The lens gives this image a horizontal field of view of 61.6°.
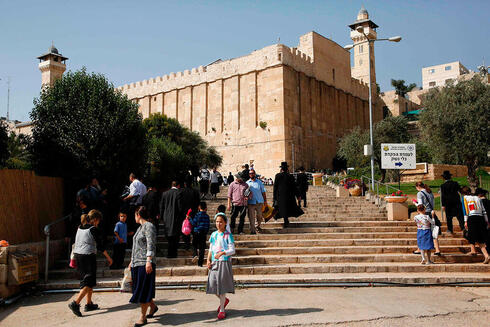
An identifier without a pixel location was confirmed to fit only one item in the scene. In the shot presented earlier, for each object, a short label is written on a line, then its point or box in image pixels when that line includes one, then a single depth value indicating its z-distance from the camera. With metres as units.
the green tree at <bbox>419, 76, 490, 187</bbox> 22.16
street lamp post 16.81
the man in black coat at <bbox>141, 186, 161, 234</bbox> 8.81
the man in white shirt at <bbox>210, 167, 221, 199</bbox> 17.55
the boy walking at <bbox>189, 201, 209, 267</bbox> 7.98
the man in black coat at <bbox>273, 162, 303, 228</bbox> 9.99
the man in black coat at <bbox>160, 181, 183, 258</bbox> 8.34
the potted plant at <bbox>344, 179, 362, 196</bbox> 16.47
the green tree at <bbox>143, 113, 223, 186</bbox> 22.88
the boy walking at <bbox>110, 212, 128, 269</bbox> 7.94
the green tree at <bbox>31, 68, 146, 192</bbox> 11.25
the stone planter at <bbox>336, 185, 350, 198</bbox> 16.98
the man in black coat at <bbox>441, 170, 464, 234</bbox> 9.70
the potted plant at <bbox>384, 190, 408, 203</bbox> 11.65
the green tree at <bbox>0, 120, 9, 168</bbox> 14.55
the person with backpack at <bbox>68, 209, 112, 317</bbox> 5.85
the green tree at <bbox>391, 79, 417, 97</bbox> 64.56
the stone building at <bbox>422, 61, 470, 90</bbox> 71.94
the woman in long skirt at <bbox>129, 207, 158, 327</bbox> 5.16
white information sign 14.36
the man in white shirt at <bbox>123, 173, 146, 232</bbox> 9.34
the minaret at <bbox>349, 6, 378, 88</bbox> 49.06
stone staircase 7.30
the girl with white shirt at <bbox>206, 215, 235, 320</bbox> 5.29
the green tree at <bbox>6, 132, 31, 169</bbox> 24.50
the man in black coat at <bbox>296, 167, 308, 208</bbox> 13.40
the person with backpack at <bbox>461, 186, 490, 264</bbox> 8.44
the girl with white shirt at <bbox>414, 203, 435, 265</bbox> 8.24
